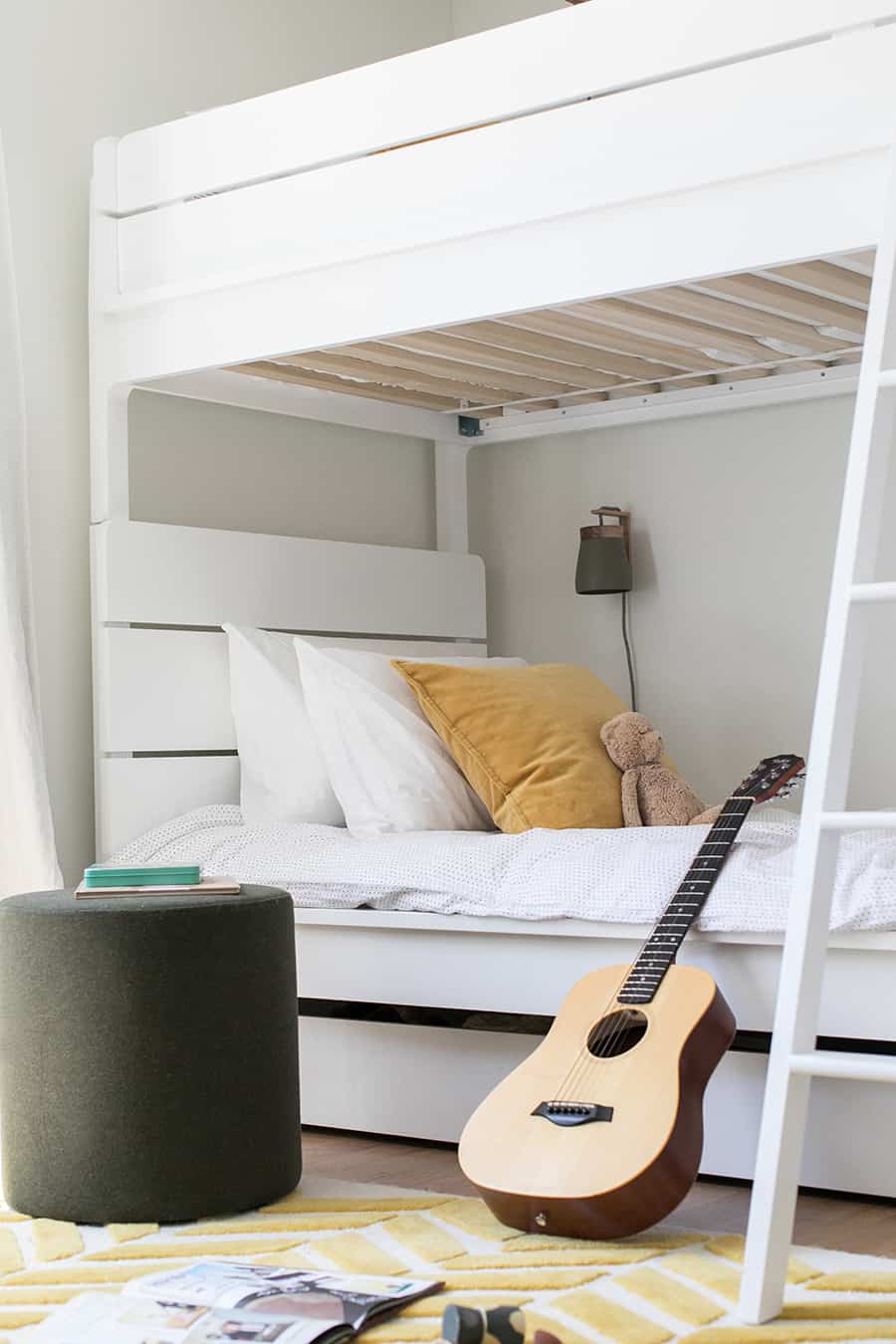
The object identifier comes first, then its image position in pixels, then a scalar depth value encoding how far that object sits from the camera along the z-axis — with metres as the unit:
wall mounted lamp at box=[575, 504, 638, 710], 3.61
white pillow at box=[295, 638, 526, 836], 2.90
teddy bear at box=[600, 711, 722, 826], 2.78
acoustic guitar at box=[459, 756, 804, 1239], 1.98
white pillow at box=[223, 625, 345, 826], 3.06
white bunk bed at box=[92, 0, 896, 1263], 2.21
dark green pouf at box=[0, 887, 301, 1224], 2.14
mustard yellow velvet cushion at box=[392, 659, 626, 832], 2.79
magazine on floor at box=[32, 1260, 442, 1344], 1.68
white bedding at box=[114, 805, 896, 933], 2.21
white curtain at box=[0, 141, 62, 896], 2.81
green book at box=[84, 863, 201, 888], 2.28
